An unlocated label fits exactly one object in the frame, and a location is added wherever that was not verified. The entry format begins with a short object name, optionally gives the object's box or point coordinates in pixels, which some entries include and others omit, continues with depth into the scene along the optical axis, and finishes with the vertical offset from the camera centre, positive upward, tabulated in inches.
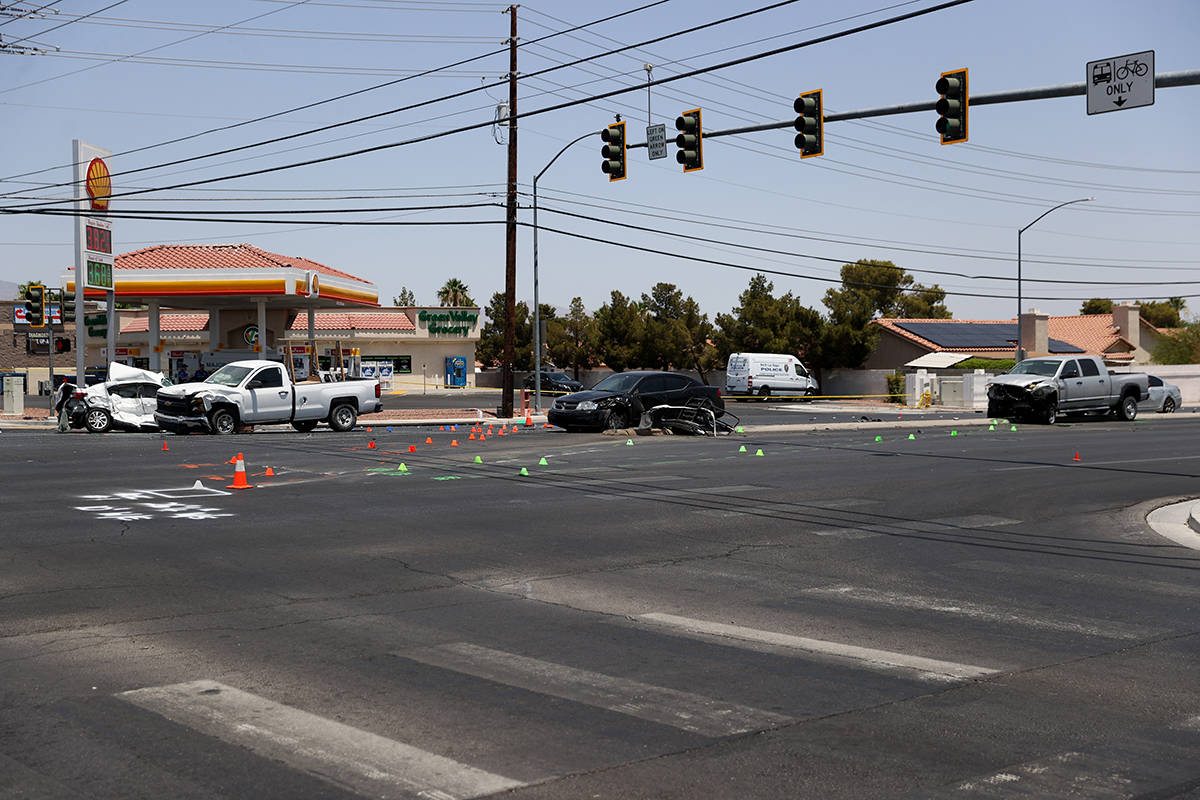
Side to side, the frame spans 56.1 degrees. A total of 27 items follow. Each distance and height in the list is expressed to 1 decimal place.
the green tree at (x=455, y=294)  4675.2 +396.6
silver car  1733.5 -12.8
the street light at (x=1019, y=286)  1955.8 +183.3
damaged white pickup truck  1104.2 -13.8
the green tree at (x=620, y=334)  2940.5 +146.3
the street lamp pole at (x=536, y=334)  1560.2 +79.5
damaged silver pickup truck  1333.7 -0.5
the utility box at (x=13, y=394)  1561.3 -8.8
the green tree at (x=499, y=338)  3216.0 +151.5
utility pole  1485.0 +180.9
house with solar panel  2618.1 +125.3
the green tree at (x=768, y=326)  2546.8 +146.2
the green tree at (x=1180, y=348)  2787.9 +105.8
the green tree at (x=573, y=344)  3125.0 +124.8
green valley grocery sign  3024.1 +179.5
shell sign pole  1509.6 +219.1
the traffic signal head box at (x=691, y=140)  868.6 +192.3
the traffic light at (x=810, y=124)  772.0 +182.2
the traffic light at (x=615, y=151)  924.6 +195.7
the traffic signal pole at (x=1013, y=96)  596.4 +175.5
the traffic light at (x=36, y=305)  1579.7 +117.1
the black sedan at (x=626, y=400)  1111.0 -11.1
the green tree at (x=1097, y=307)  4645.4 +346.0
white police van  2218.3 +23.9
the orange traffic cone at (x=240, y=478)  652.7 -53.1
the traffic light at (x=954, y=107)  698.8 +175.4
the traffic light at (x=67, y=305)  1538.6 +117.9
